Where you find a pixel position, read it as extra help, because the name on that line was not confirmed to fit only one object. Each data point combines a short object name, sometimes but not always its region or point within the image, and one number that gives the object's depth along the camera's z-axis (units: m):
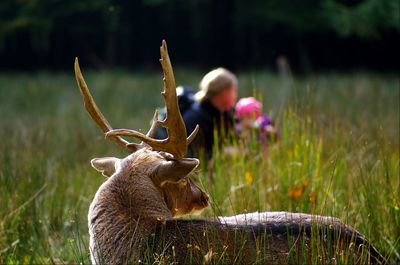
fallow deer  7.19
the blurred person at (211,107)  13.63
